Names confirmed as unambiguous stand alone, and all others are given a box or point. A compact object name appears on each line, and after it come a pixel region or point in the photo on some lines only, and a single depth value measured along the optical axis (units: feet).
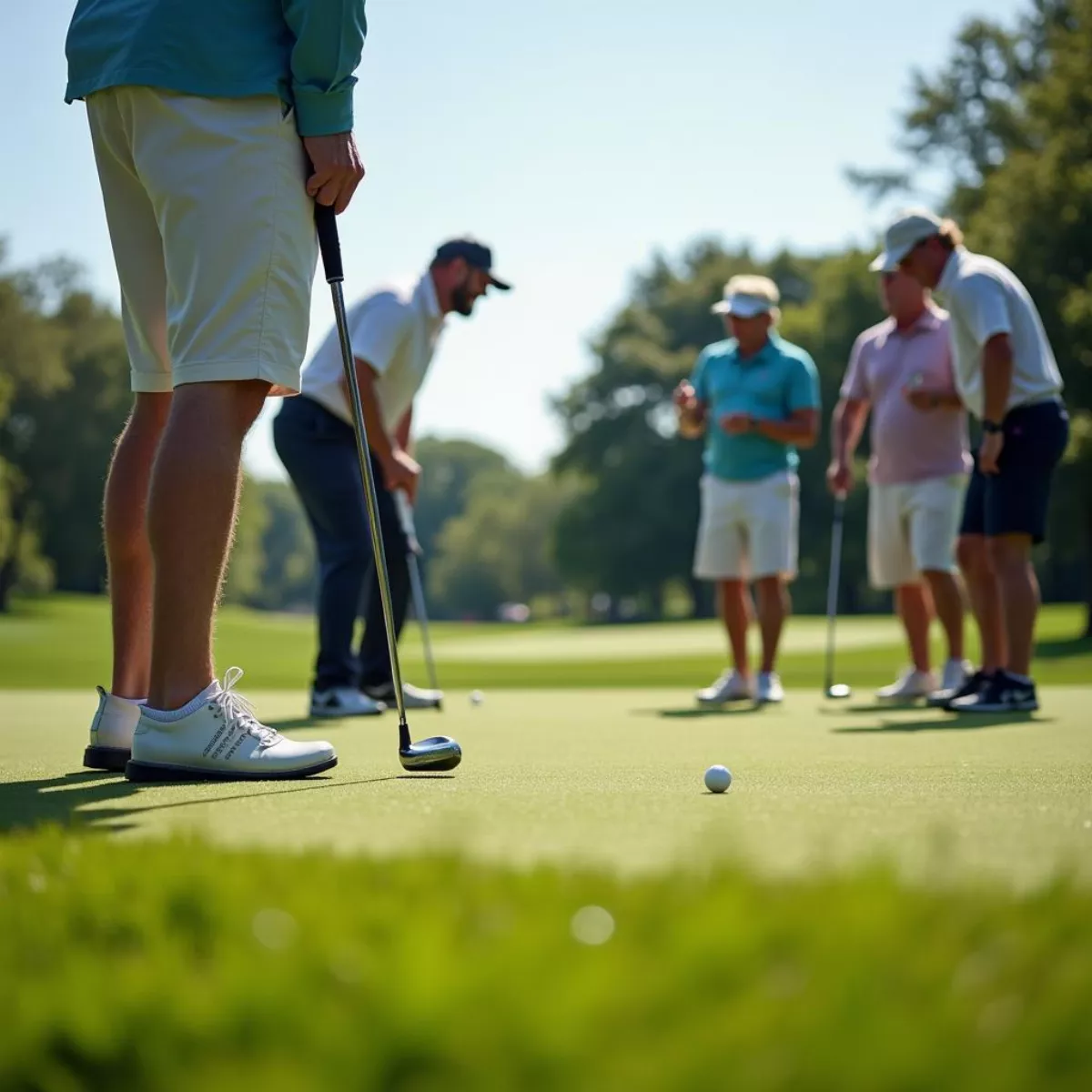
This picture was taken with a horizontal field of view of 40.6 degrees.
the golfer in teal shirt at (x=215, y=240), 10.99
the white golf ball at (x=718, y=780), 10.16
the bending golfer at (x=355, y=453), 23.31
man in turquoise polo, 28.50
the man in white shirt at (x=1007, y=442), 21.90
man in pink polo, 27.04
